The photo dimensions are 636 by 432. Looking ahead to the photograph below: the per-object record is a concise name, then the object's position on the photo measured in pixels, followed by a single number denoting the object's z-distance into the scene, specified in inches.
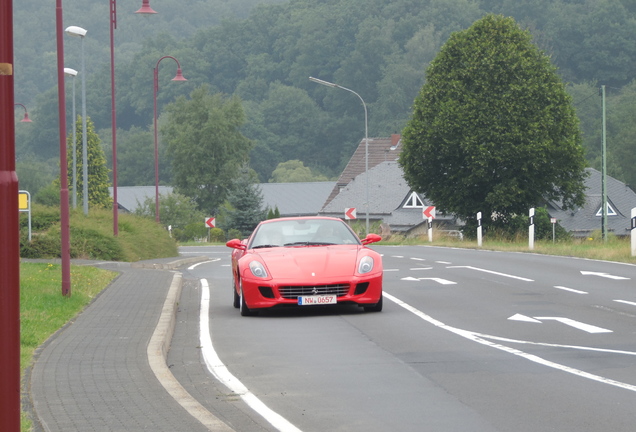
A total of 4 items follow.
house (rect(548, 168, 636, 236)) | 3457.2
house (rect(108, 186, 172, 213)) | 4756.4
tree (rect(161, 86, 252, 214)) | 4318.4
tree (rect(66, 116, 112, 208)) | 4060.0
